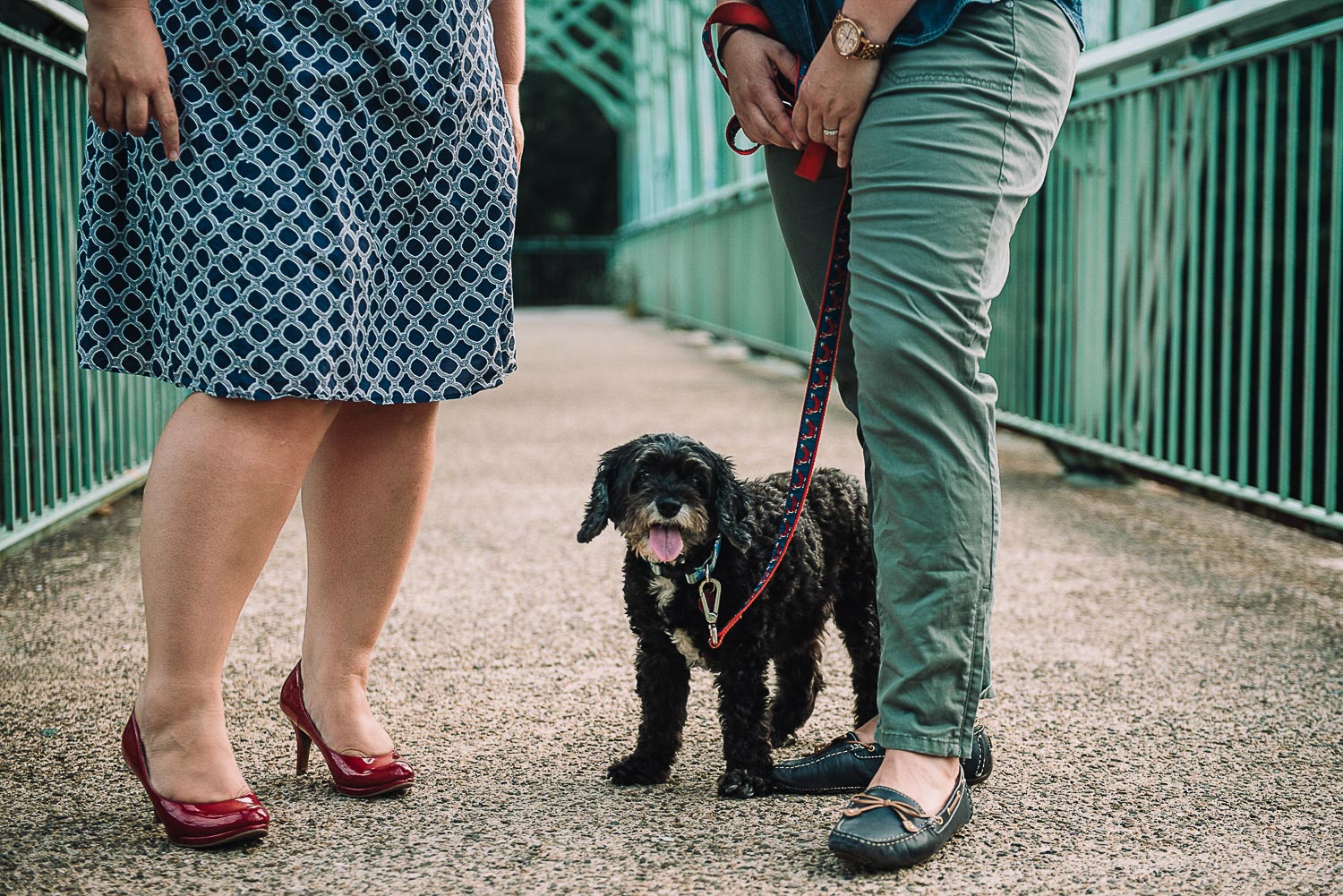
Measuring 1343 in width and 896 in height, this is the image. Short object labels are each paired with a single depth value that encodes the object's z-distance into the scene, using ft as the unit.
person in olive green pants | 6.24
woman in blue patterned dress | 6.15
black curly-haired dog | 7.32
